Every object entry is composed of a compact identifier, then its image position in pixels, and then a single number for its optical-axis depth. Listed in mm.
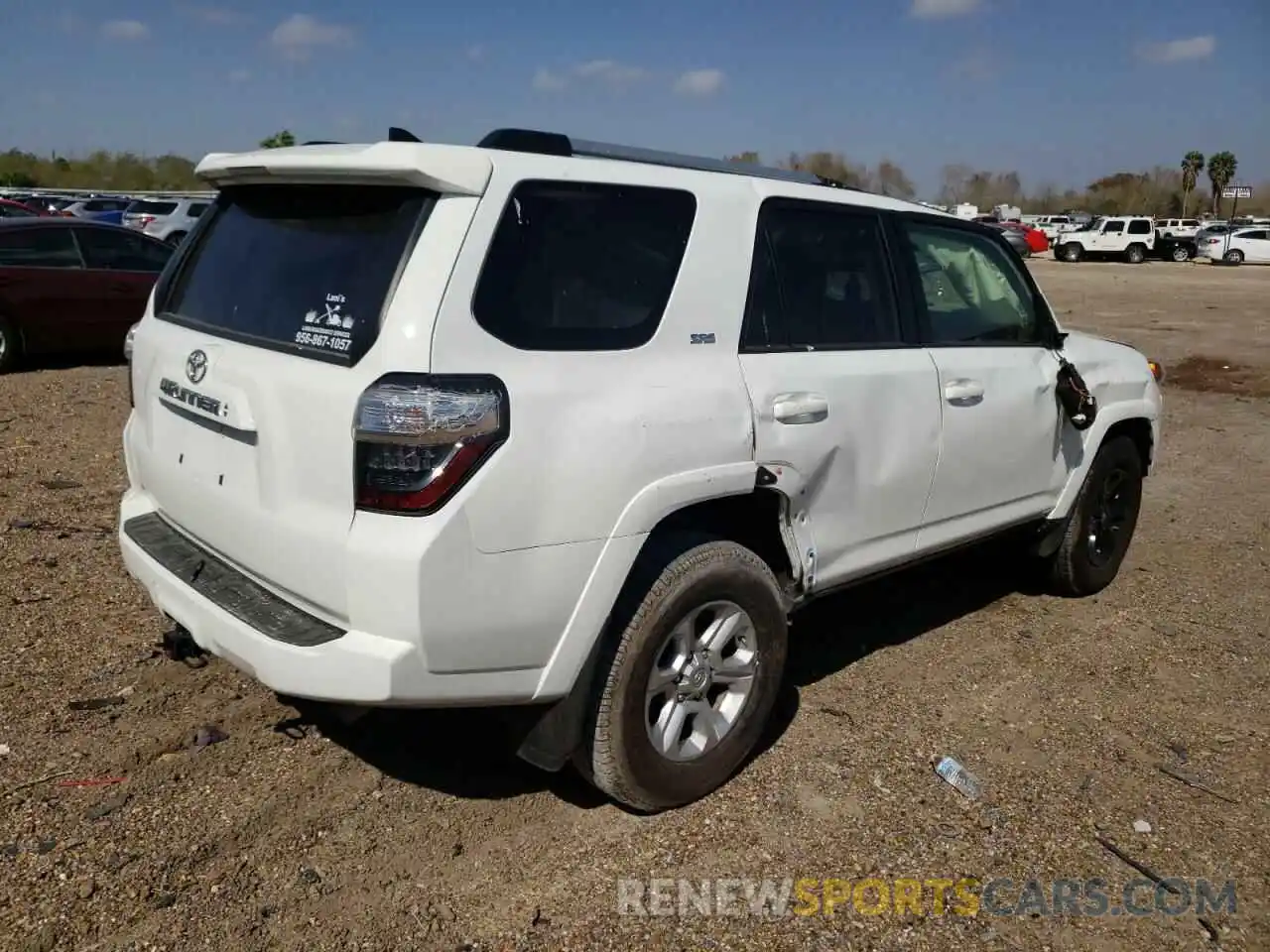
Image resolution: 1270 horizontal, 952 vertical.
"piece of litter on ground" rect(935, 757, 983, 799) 3359
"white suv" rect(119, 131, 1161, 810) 2463
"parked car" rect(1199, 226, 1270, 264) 40906
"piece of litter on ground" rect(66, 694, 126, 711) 3582
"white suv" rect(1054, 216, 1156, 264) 42062
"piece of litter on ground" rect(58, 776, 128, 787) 3129
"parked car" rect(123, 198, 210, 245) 21406
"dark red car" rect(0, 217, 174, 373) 9828
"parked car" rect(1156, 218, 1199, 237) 44125
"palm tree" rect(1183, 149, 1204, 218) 86800
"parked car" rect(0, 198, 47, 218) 19498
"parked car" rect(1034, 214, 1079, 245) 50438
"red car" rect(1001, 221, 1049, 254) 41438
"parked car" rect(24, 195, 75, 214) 26688
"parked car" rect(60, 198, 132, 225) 24506
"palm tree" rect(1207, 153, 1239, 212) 85062
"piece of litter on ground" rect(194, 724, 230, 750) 3389
